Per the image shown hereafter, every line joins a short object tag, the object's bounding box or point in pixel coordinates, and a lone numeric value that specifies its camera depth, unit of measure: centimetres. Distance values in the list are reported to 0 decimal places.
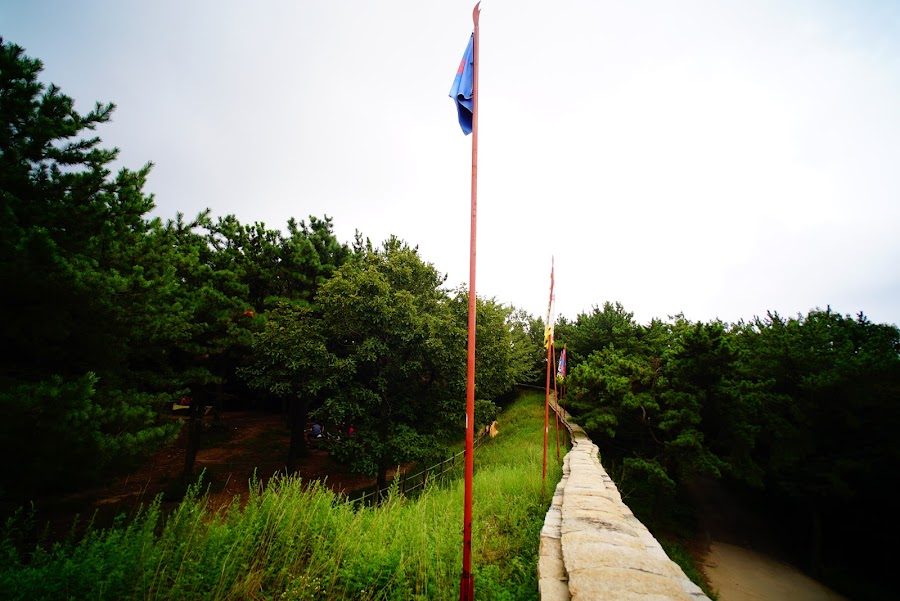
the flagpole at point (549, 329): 820
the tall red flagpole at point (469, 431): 339
